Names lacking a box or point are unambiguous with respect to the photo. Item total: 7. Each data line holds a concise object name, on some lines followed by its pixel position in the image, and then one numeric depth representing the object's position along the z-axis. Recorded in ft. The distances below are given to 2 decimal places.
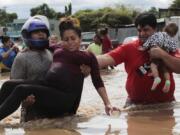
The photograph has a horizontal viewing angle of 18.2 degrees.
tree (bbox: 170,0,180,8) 274.69
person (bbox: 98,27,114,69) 57.55
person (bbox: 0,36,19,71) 55.31
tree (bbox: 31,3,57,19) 355.77
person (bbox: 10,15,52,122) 18.70
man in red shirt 20.53
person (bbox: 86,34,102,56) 57.11
